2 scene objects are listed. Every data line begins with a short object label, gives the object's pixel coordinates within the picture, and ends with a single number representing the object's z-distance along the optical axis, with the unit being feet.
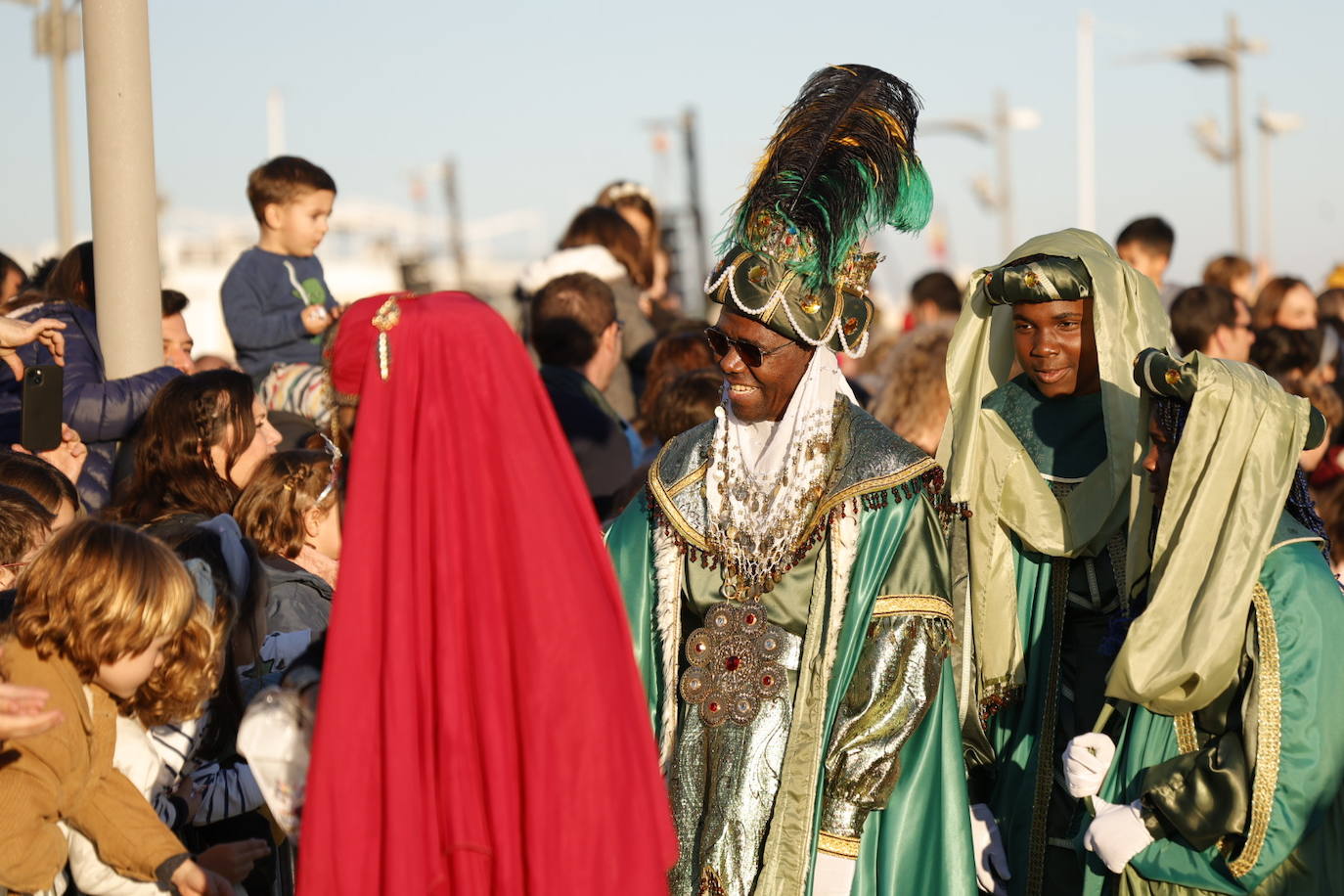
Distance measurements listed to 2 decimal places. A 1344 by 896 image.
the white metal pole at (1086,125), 118.73
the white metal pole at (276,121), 180.04
